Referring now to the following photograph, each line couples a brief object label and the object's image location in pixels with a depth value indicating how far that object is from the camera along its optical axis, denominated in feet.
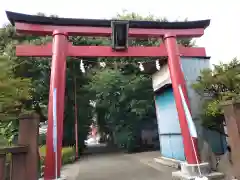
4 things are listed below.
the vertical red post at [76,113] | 47.05
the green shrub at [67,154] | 36.95
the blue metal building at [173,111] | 25.29
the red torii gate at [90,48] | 20.48
